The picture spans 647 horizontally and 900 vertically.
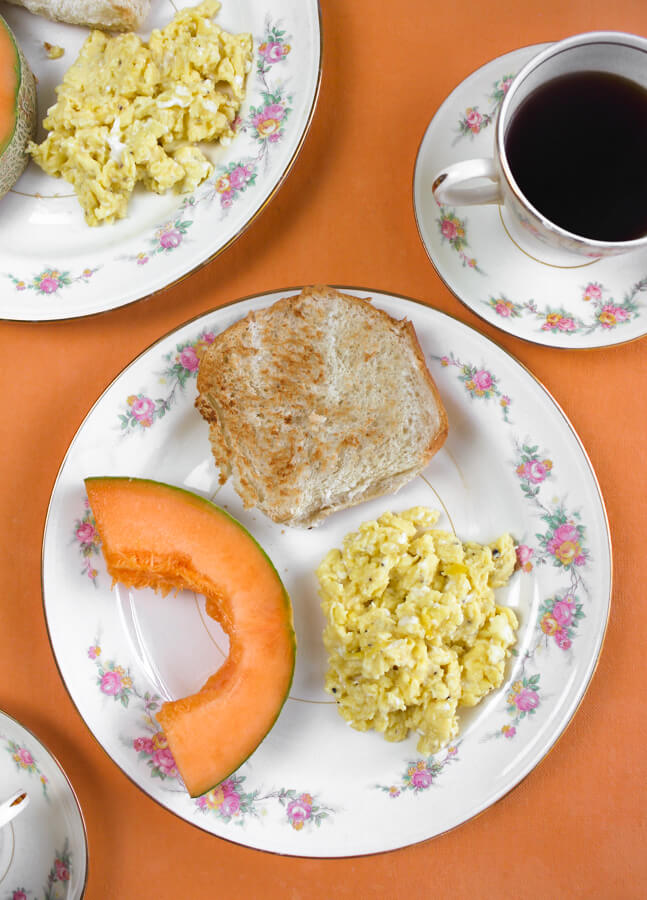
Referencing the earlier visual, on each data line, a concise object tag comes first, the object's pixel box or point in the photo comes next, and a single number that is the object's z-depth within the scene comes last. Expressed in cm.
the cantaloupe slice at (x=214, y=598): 57
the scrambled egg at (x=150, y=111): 59
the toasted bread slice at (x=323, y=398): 58
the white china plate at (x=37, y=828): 61
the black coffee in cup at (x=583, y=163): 54
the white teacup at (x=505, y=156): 53
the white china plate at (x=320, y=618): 58
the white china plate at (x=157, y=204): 59
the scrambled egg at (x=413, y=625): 57
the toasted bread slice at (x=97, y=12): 60
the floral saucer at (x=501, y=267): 58
